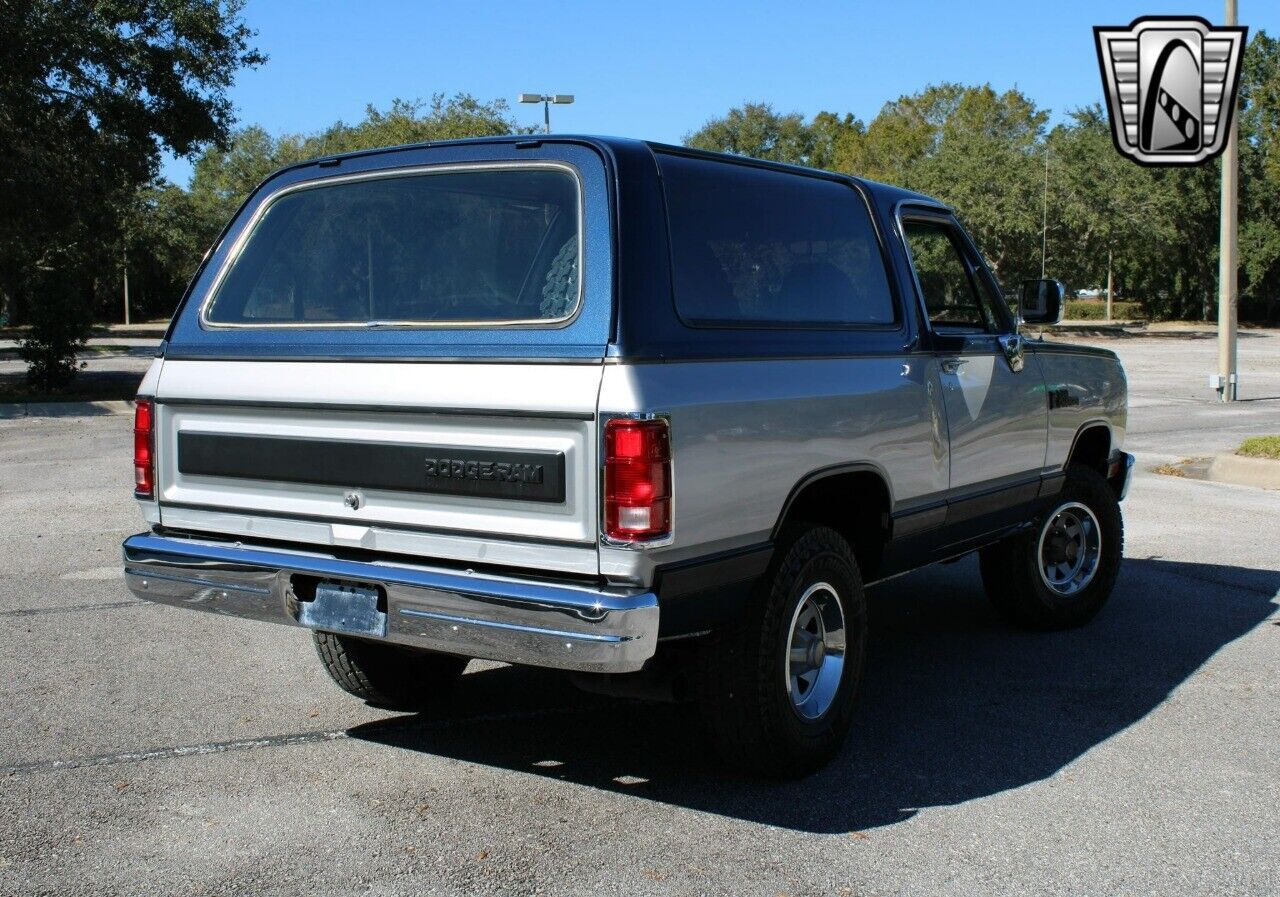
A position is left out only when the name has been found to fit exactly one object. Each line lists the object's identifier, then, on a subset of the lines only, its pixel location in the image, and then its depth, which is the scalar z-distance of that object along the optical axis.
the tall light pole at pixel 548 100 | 26.89
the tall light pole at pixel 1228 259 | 18.95
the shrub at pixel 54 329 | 20.94
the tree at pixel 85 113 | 20.55
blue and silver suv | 3.88
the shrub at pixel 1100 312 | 68.31
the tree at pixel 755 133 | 71.88
